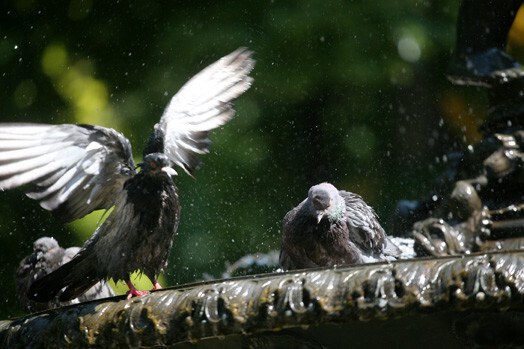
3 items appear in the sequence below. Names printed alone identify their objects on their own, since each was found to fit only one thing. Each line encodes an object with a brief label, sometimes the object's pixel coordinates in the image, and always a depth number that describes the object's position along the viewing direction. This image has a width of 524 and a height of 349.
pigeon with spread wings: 7.29
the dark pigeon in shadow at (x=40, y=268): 10.27
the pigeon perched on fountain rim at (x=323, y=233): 8.74
